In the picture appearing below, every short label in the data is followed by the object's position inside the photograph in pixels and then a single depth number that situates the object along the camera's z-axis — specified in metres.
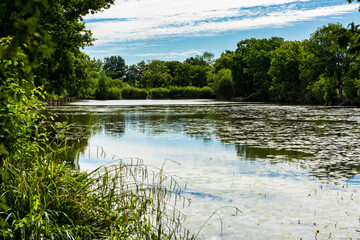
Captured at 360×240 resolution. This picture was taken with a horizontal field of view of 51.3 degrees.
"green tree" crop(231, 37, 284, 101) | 79.94
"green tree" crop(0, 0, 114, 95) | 21.44
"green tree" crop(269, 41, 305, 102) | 66.38
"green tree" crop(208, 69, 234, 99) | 87.88
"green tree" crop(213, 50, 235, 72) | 102.12
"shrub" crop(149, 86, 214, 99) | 101.94
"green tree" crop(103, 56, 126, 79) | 166.49
